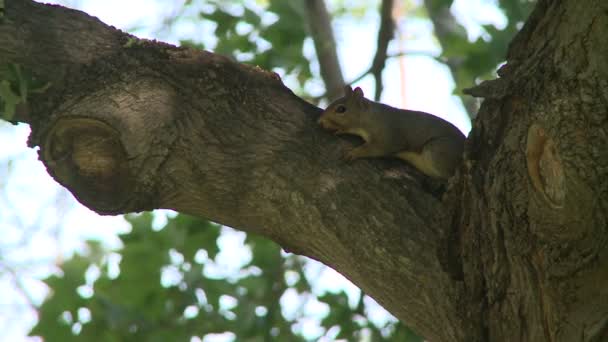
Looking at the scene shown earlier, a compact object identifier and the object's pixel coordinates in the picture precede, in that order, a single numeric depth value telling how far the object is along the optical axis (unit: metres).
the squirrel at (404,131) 8.59
